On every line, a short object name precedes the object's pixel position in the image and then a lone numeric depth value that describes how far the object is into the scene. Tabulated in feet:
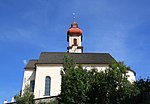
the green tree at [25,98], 104.19
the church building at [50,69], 136.26
